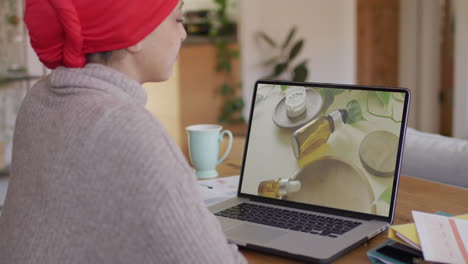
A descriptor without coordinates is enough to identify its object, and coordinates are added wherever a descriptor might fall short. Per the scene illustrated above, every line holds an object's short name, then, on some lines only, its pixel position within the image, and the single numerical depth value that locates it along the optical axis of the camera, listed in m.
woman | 0.76
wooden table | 1.03
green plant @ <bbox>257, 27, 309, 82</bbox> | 5.30
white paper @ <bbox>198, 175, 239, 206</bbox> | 1.38
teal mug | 1.61
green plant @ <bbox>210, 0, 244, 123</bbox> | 5.29
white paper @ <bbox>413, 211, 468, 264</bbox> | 0.92
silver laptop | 1.11
